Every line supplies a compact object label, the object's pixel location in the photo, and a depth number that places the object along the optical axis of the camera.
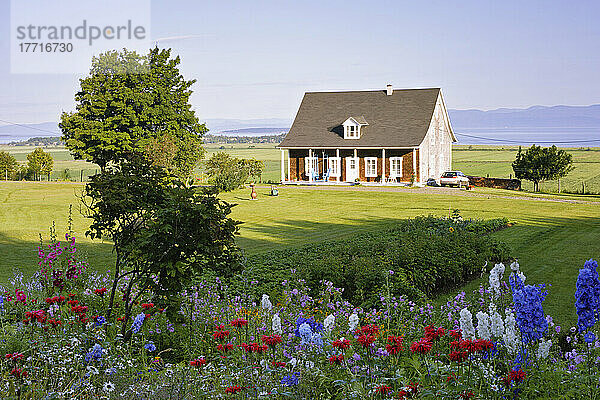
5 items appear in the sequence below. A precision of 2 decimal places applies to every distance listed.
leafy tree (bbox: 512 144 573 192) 39.97
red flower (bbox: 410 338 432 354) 3.31
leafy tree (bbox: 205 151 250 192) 36.97
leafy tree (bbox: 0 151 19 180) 56.91
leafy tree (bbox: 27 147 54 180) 57.56
